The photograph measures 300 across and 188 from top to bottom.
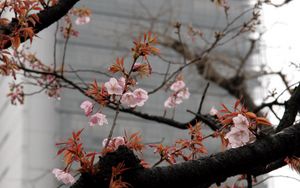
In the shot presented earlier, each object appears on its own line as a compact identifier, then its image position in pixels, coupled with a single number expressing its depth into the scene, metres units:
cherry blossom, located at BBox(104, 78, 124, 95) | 4.34
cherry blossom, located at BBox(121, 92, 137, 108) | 4.57
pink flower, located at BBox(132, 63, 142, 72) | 4.33
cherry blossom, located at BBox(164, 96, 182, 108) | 8.35
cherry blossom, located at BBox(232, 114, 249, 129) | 3.88
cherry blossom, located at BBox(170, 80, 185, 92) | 8.12
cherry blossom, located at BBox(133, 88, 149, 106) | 4.83
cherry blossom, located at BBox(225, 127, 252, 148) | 3.96
